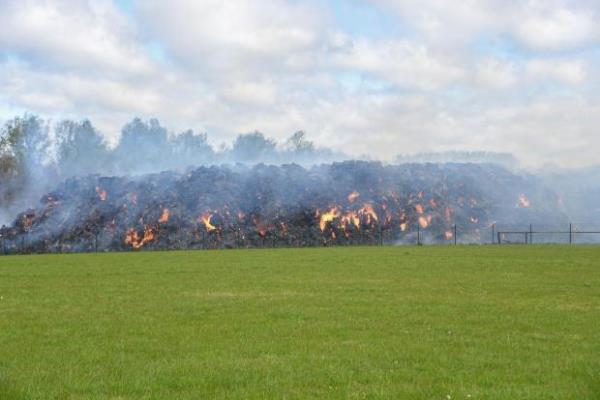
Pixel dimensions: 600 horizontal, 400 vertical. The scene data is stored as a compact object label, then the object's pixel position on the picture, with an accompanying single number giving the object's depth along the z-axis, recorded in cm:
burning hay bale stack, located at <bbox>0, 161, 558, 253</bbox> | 5878
